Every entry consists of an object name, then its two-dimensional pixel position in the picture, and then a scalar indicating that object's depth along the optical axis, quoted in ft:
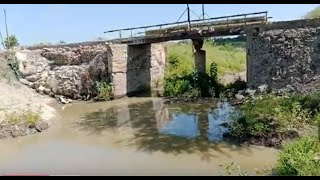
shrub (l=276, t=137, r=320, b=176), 12.84
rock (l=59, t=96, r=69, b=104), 39.56
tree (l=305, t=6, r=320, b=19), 47.45
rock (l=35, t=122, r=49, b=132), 27.55
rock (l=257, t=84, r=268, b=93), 28.77
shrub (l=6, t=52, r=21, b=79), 42.22
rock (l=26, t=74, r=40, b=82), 42.15
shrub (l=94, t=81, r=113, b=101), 39.22
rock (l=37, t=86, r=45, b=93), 41.43
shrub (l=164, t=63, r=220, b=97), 37.12
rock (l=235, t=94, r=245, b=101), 30.54
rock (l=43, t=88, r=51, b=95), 41.35
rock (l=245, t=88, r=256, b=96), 29.09
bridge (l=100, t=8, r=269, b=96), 33.21
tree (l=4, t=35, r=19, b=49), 59.07
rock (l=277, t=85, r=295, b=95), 26.10
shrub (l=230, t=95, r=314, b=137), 20.47
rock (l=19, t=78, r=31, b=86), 41.55
